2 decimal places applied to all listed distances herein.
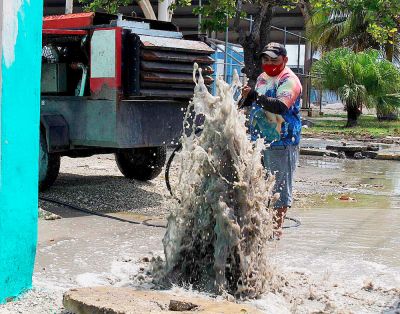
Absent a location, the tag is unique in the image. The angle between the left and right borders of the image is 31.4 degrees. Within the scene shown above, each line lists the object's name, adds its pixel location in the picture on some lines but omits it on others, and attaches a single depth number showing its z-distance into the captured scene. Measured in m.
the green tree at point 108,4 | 15.89
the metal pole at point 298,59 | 28.83
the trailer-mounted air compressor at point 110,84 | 8.06
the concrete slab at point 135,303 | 4.00
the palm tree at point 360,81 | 25.03
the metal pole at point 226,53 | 18.03
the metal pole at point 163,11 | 20.55
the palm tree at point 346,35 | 31.80
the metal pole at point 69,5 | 19.84
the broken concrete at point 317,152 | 15.59
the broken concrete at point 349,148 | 15.68
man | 5.79
